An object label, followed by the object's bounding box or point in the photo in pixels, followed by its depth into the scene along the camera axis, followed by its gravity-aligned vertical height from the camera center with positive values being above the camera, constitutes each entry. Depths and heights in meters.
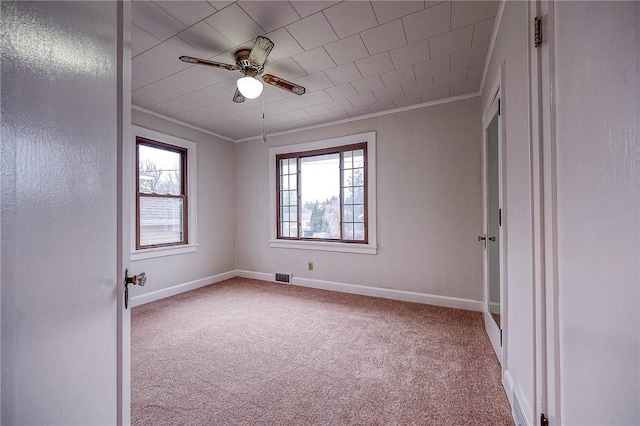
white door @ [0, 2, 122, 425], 0.60 +0.01
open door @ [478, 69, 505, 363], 2.51 -0.10
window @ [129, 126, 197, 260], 3.57 +0.30
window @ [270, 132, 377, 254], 3.94 +0.31
